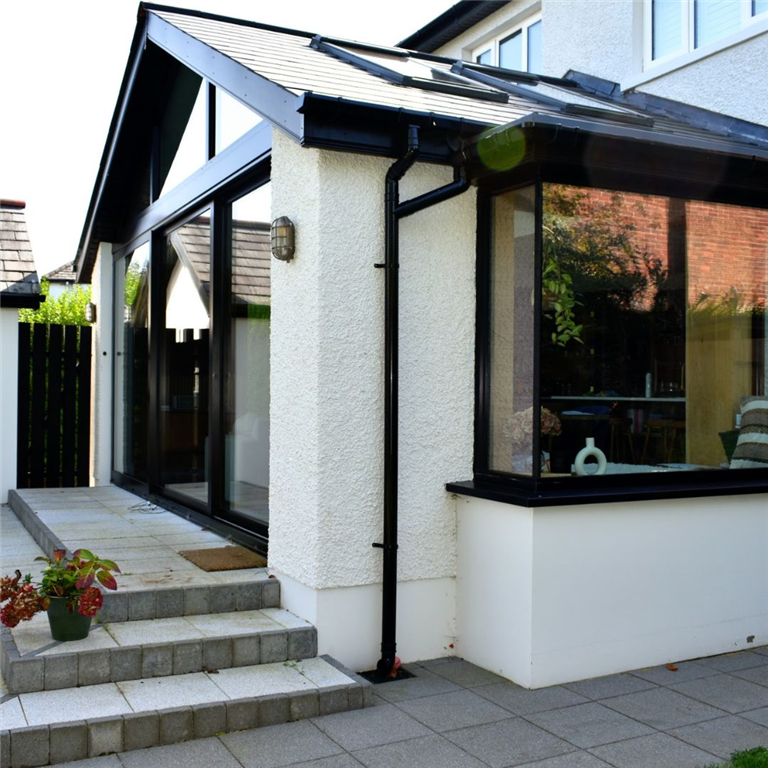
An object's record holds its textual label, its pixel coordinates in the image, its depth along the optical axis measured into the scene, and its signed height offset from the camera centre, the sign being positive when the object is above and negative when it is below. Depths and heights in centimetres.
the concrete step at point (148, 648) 430 -139
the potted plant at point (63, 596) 451 -111
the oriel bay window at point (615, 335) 529 +28
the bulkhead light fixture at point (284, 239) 531 +83
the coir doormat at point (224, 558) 579 -121
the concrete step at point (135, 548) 511 -121
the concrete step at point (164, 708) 385 -154
